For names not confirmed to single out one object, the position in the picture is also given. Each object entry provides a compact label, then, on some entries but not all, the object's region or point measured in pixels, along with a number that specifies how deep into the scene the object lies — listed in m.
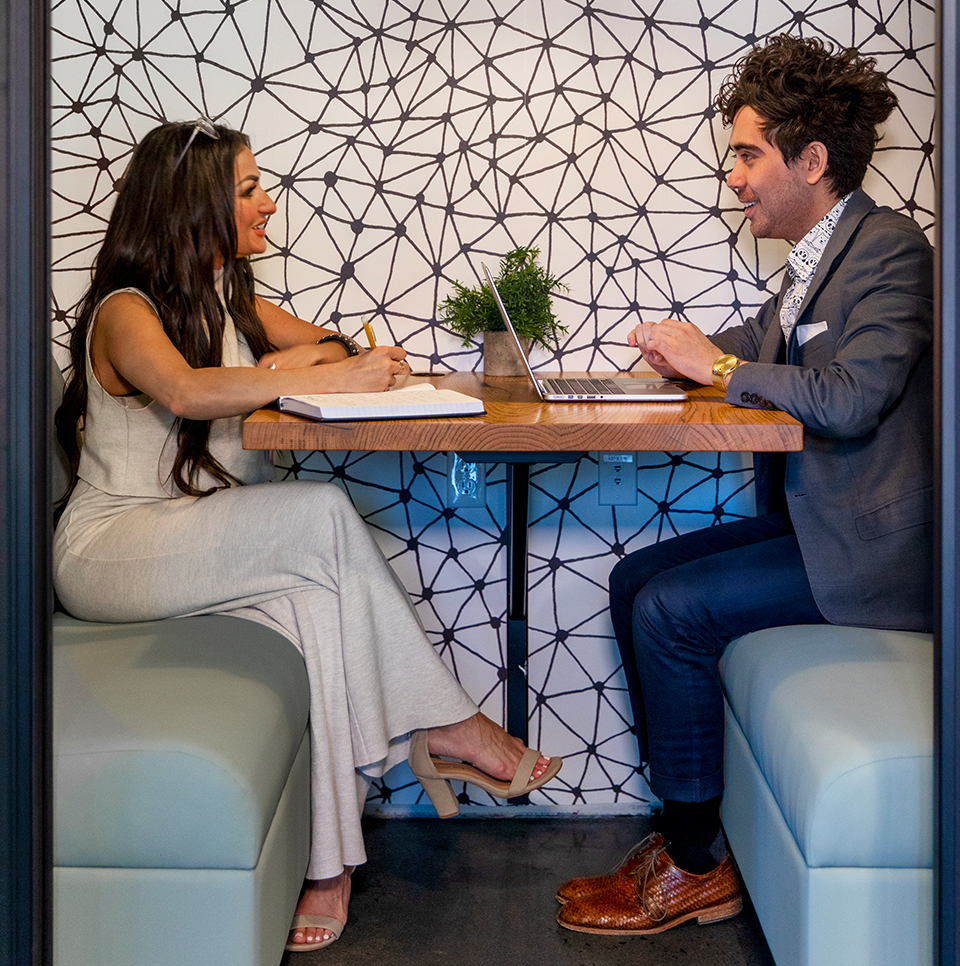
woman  1.68
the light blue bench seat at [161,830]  1.26
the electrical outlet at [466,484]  2.23
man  1.61
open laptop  1.69
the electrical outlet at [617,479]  2.23
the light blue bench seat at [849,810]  1.25
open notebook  1.48
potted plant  2.08
